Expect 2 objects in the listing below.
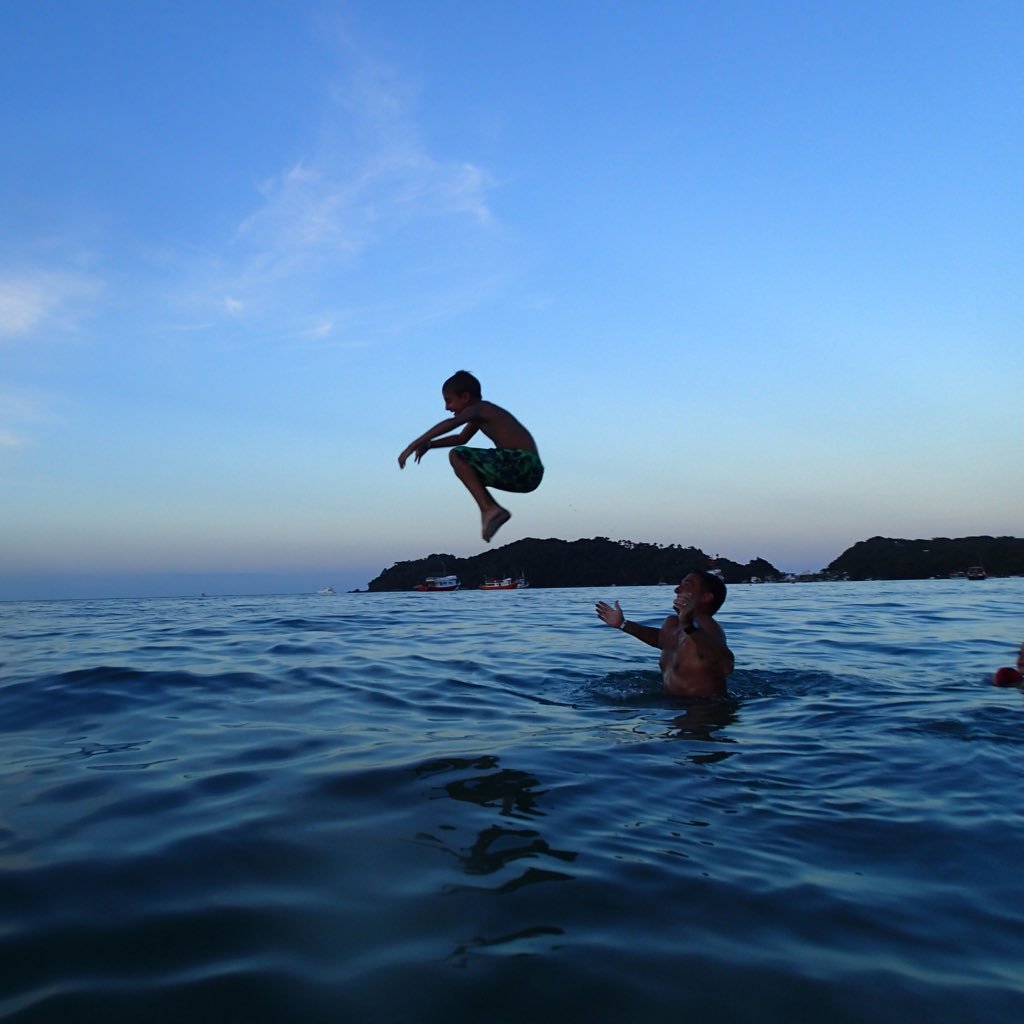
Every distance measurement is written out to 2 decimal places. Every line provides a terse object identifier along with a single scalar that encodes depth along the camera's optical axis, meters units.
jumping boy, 6.90
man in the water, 9.14
